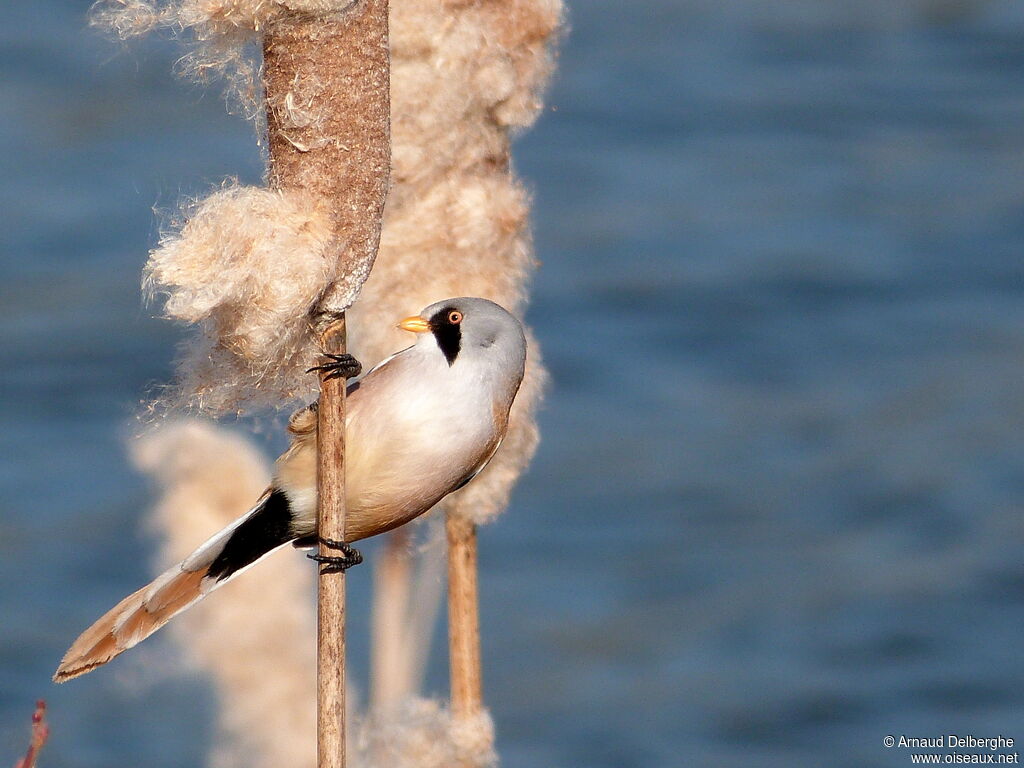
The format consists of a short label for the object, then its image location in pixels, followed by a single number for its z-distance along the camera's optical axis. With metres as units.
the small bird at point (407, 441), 4.85
